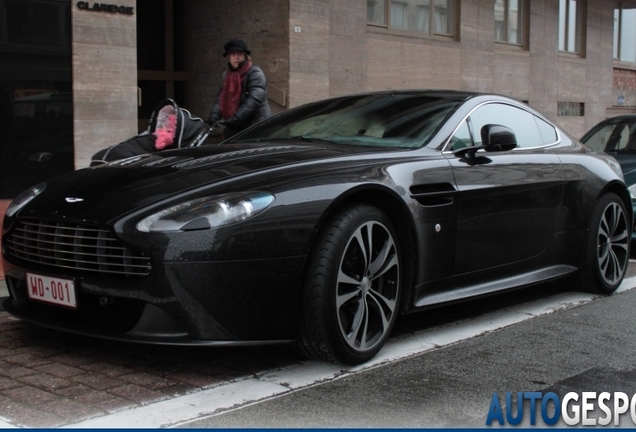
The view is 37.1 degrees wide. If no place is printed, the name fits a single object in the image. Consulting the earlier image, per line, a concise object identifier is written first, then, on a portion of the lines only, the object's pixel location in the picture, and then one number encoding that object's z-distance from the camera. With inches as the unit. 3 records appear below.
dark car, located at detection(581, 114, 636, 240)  399.1
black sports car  164.9
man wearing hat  329.7
